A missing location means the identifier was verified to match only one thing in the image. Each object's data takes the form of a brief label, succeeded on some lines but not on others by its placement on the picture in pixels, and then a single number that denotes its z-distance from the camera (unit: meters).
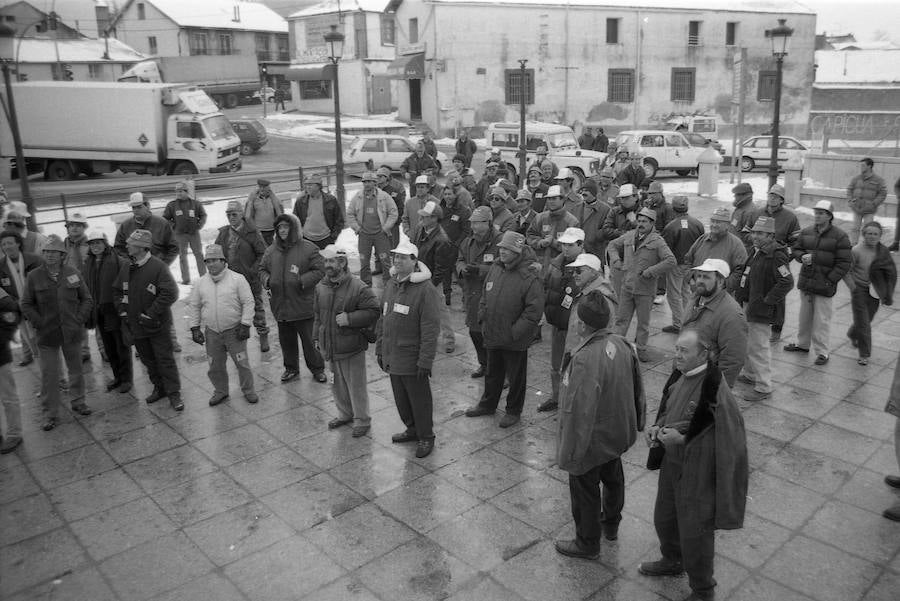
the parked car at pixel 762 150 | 26.27
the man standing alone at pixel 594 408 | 4.49
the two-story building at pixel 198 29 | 58.59
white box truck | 23.67
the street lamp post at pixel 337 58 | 14.04
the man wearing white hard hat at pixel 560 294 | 7.05
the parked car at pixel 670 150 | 25.08
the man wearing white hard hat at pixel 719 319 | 5.54
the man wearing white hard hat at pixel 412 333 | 6.16
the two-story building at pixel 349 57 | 46.97
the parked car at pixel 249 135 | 31.94
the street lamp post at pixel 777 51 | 14.12
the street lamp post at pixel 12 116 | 11.92
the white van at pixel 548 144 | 23.19
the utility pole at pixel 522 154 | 18.43
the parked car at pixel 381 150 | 25.34
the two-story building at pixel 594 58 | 37.78
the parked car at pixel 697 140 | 26.08
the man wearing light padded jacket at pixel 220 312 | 7.43
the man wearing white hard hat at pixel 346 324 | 6.50
